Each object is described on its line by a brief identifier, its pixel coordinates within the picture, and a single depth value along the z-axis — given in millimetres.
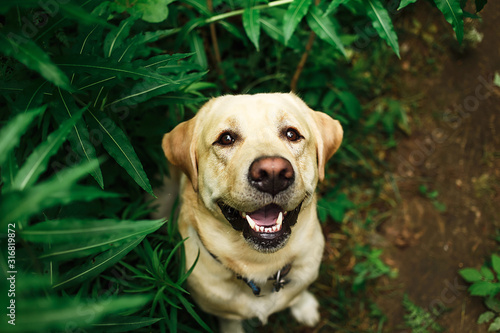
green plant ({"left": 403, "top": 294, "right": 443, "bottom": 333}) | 653
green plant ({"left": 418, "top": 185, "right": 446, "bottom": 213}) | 733
